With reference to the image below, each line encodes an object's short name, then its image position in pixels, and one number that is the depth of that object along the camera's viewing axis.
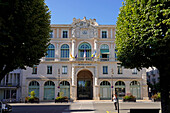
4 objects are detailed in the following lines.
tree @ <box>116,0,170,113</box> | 10.98
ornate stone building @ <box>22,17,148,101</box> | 37.22
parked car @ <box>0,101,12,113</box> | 16.98
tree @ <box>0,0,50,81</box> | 10.84
